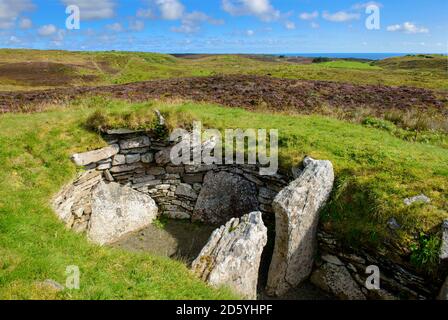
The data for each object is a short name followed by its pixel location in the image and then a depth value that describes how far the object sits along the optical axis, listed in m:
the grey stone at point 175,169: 15.03
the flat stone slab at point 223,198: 14.13
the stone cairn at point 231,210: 9.84
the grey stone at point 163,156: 14.80
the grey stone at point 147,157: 14.89
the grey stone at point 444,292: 8.25
